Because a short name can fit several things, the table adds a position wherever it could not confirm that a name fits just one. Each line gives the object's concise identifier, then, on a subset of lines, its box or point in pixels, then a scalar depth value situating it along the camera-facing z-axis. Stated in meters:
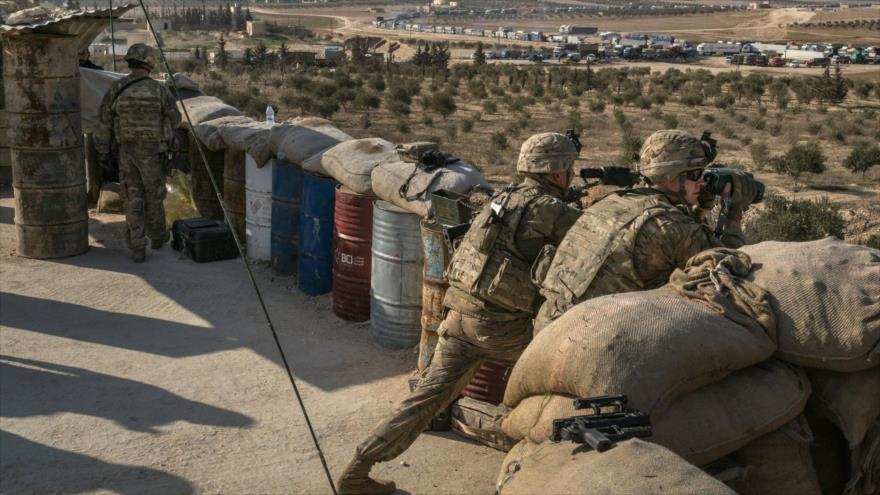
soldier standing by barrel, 9.51
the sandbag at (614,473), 2.62
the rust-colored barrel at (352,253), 7.60
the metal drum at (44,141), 9.26
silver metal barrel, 7.05
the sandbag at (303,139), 8.41
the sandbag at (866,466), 3.49
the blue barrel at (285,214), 8.72
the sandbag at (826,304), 3.43
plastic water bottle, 9.70
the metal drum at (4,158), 12.25
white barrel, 9.10
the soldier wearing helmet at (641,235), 4.09
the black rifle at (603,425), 2.89
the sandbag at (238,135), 8.95
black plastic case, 9.58
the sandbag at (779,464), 3.50
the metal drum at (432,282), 6.27
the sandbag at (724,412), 3.36
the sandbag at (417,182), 6.85
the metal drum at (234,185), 9.59
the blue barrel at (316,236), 8.15
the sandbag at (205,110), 10.30
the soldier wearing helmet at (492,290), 4.86
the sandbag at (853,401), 3.49
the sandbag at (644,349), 3.34
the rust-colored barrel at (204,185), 10.40
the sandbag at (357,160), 7.61
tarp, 10.52
